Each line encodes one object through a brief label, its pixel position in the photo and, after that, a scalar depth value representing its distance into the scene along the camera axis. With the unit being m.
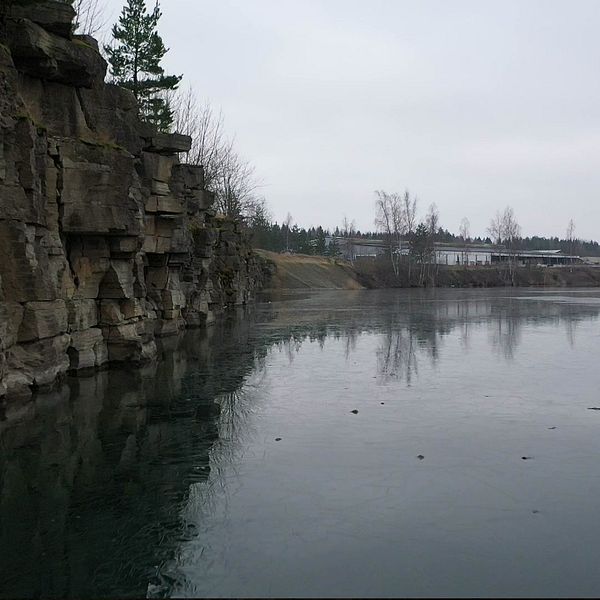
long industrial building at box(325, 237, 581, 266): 147.62
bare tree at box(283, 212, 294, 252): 136.65
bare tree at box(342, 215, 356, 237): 192.48
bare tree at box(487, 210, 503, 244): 146.38
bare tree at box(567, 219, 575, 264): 173.07
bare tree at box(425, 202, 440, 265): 113.66
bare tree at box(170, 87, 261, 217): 54.47
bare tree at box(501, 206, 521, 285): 134.50
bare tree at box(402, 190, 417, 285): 117.76
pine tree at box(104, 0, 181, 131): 38.59
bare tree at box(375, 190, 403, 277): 115.06
